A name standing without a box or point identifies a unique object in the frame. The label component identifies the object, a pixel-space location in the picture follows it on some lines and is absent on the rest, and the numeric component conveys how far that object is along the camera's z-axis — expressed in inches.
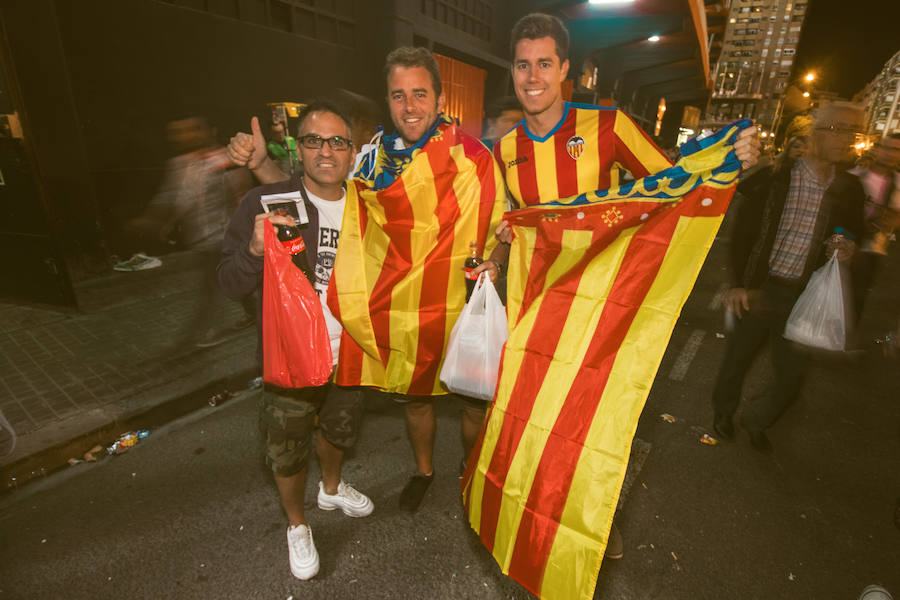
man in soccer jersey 88.8
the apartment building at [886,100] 3280.0
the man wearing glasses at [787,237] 105.7
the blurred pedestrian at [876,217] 106.9
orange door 474.3
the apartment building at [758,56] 4977.9
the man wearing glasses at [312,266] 82.2
